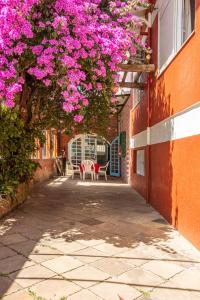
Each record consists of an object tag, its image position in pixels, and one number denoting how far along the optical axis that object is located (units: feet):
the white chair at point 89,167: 55.26
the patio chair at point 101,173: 56.64
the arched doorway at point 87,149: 70.74
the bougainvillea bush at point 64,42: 17.67
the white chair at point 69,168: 65.89
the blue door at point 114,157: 66.59
